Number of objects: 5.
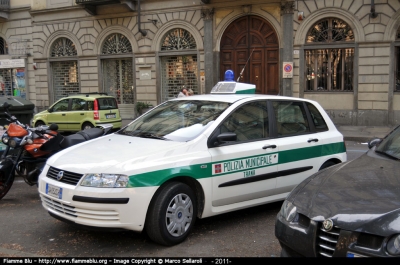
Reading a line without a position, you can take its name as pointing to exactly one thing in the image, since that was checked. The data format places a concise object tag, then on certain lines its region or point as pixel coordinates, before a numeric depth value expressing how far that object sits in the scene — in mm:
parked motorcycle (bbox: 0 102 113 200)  6320
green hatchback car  15719
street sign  17719
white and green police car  4254
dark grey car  2832
